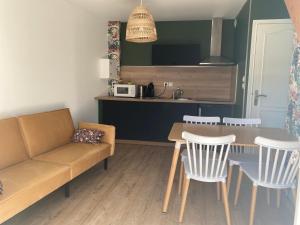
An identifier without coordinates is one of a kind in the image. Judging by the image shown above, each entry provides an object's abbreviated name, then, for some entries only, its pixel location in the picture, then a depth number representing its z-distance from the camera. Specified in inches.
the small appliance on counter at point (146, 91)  203.0
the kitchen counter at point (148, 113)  184.7
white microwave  196.7
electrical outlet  206.8
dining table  92.0
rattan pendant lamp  100.7
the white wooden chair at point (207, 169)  83.4
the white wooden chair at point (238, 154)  104.7
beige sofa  80.4
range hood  184.2
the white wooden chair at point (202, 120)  123.6
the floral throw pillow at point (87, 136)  132.0
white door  135.4
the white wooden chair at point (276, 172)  78.4
